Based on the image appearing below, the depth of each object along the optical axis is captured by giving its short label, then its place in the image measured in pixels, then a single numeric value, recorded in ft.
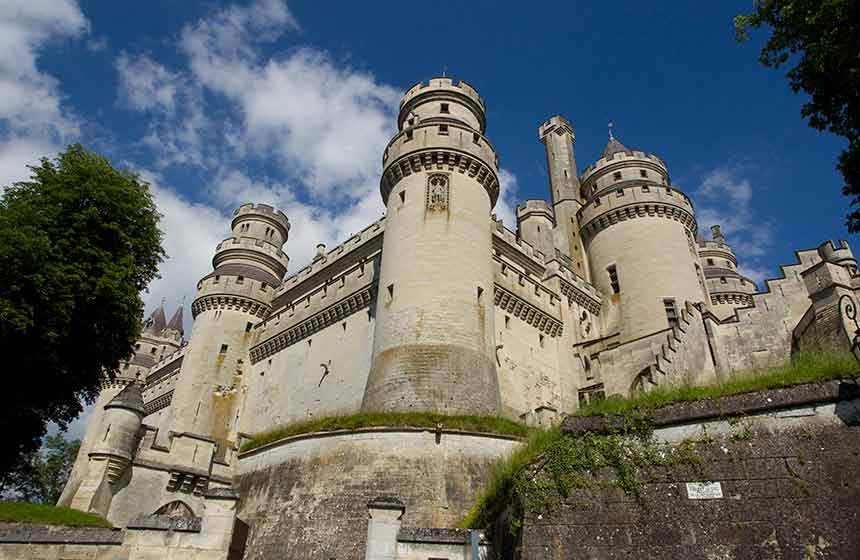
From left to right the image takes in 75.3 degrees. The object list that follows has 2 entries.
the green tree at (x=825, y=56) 30.42
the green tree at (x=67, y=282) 52.80
